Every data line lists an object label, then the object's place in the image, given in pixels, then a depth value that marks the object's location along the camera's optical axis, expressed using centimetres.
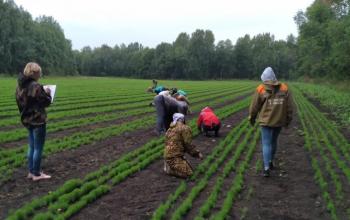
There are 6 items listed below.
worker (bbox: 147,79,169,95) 1294
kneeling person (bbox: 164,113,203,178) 839
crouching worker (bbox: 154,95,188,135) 1215
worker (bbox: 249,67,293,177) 848
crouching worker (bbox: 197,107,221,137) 1329
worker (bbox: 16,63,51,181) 732
